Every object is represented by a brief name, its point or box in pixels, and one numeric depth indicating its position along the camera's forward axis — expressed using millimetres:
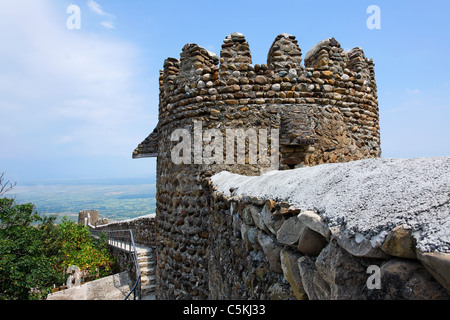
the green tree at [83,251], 11703
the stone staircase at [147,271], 8812
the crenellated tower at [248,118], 4445
